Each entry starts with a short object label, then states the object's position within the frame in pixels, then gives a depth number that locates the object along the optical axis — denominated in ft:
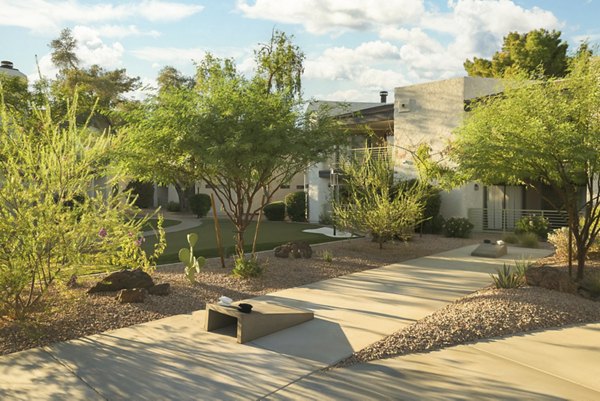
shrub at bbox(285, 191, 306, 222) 89.04
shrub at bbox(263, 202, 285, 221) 92.94
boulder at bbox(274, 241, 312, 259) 44.14
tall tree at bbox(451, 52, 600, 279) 28.71
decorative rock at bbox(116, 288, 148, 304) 26.78
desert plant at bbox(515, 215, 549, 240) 60.03
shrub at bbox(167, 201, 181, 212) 119.02
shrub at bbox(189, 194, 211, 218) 98.79
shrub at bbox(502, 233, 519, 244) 56.70
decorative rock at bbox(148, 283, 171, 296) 28.86
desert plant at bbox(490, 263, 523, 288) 30.04
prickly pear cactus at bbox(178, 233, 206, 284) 32.12
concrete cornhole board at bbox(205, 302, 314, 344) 20.83
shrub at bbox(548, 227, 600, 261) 42.62
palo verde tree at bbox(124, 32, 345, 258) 33.14
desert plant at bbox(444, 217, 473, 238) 63.26
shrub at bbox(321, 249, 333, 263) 41.83
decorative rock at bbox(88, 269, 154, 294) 29.14
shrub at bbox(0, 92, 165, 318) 20.61
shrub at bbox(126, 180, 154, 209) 119.92
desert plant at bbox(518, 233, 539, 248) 54.03
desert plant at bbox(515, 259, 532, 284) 31.62
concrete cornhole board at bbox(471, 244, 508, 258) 45.87
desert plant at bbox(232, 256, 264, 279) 34.63
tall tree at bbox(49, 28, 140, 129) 106.83
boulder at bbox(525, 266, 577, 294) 29.43
